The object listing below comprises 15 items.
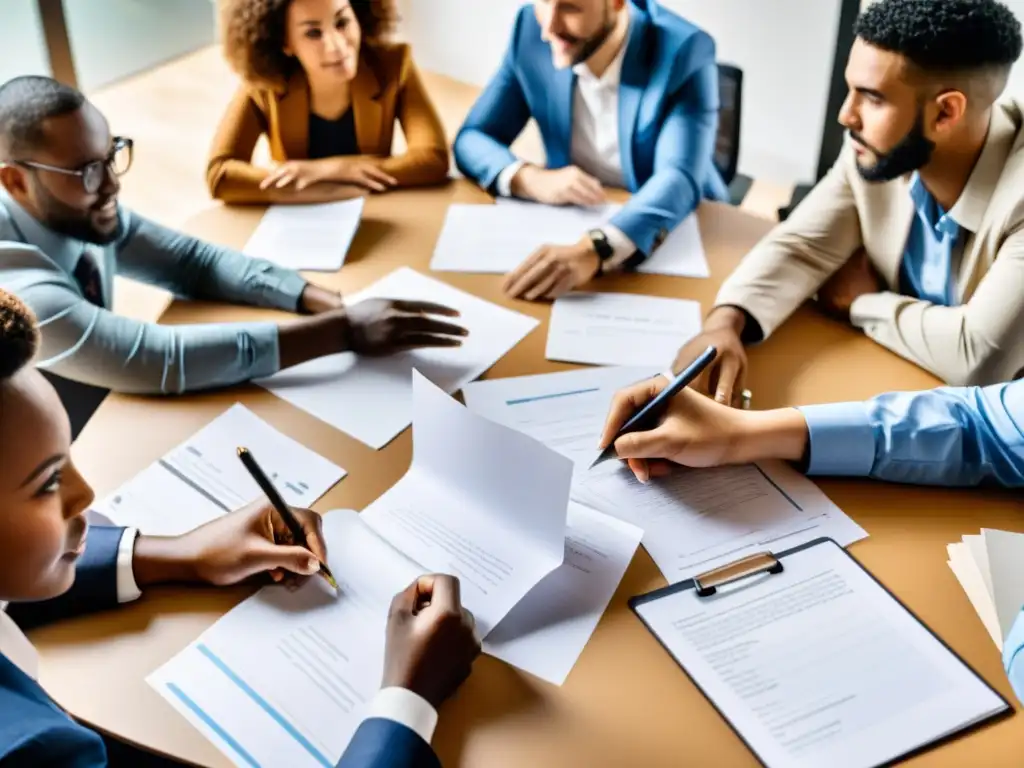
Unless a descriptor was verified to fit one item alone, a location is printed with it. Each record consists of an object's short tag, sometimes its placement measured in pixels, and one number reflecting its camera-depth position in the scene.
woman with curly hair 1.84
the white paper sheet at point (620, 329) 1.39
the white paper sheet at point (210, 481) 1.11
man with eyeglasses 1.30
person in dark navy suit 0.77
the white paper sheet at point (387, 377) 1.27
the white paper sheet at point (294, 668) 0.86
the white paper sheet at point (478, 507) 0.99
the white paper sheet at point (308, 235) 1.64
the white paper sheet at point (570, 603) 0.94
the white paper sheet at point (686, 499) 1.05
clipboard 0.95
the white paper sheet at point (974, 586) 0.96
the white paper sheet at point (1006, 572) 0.95
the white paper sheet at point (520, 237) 1.63
